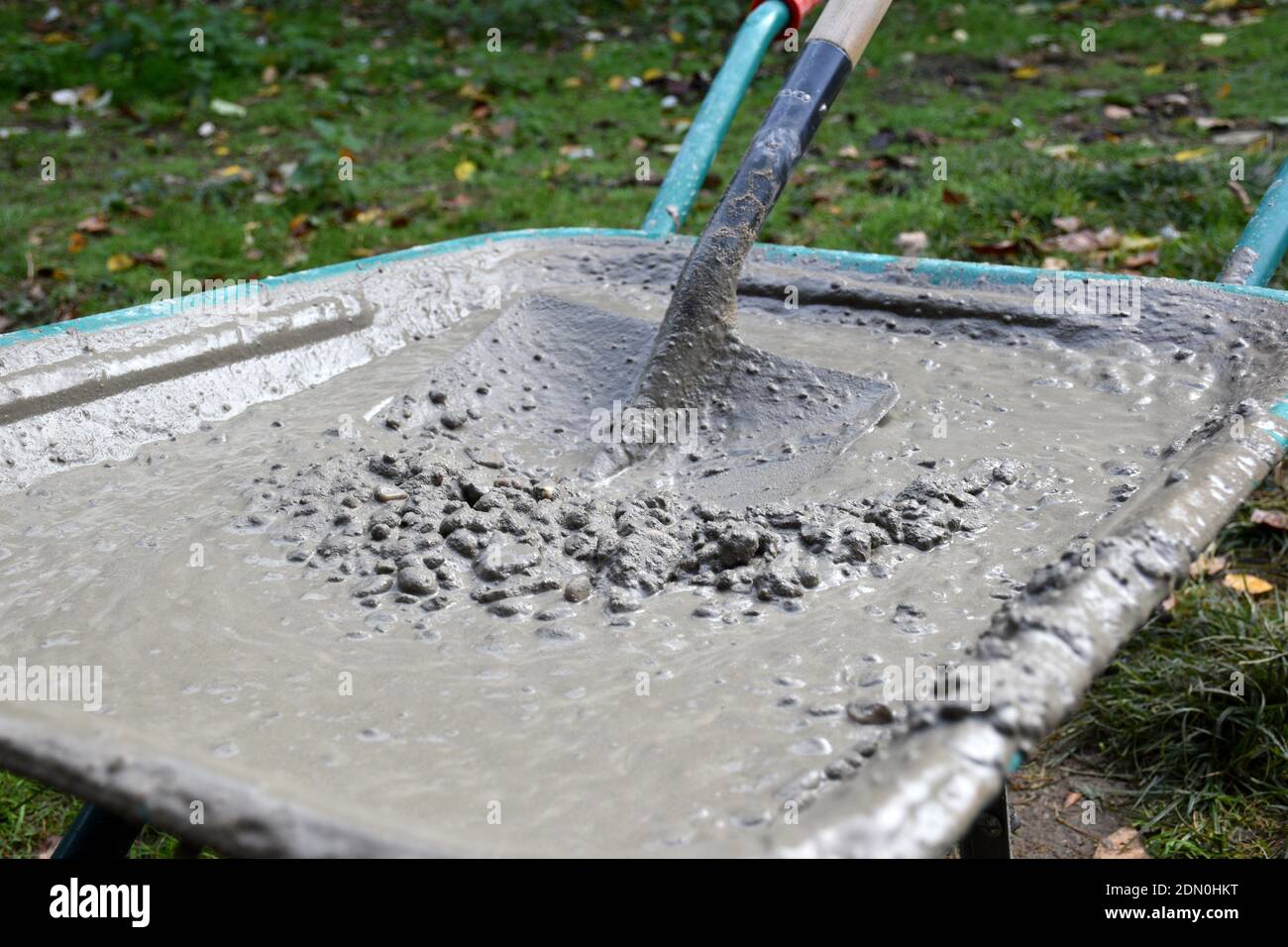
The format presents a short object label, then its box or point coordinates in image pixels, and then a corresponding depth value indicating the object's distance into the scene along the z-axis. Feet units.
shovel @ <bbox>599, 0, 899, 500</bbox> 5.23
